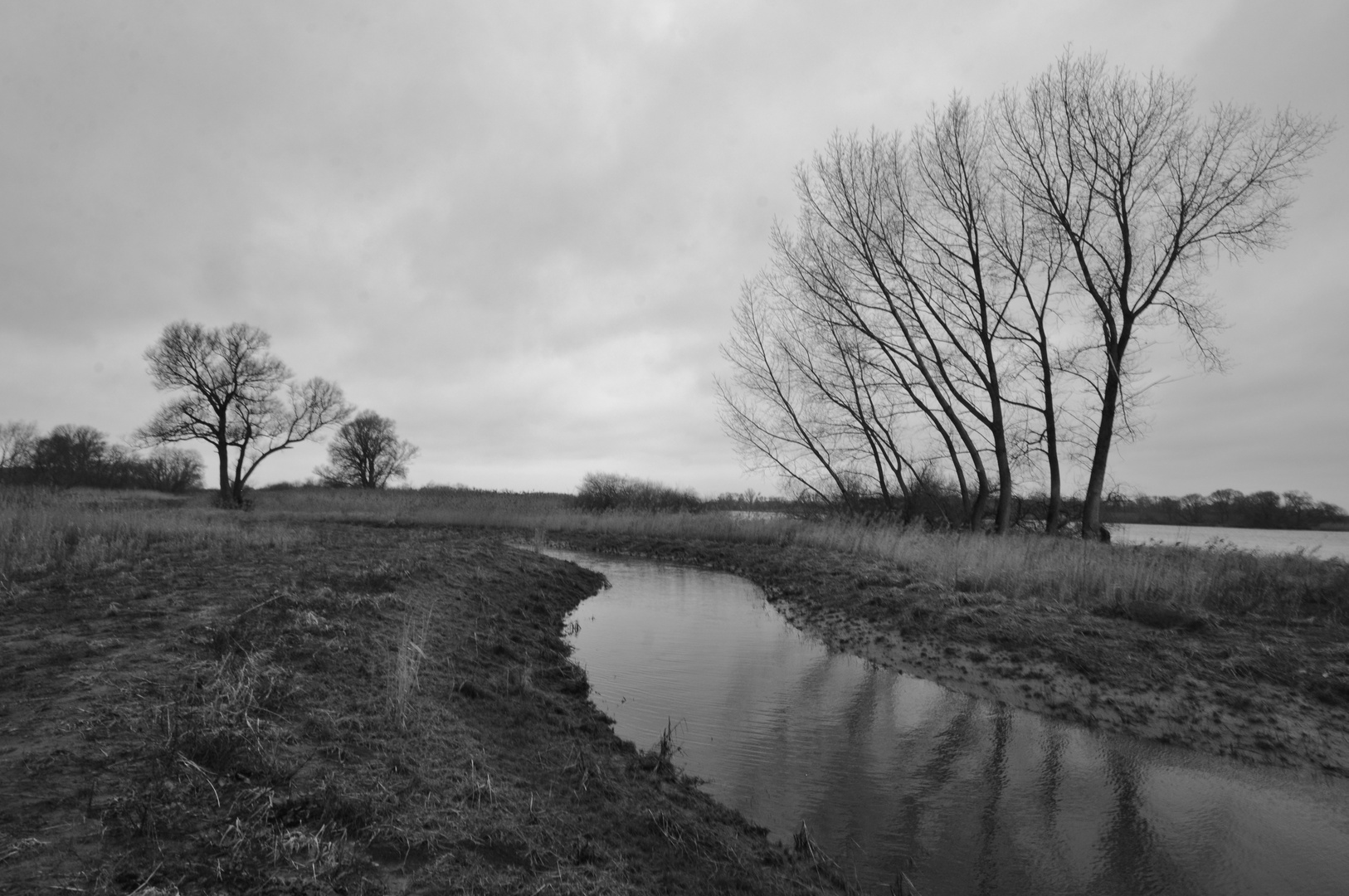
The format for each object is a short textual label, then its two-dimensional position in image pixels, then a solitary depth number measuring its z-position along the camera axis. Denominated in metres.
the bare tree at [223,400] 40.69
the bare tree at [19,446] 55.27
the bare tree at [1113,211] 17.53
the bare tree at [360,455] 67.00
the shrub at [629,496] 36.78
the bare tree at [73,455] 46.62
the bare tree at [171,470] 56.53
